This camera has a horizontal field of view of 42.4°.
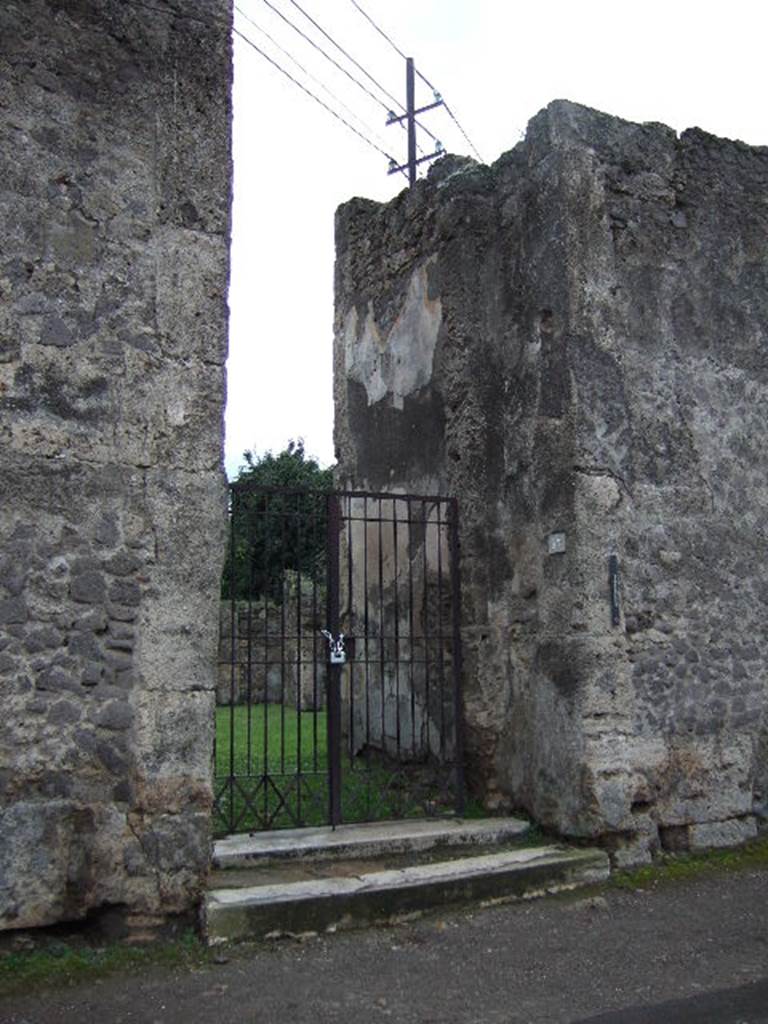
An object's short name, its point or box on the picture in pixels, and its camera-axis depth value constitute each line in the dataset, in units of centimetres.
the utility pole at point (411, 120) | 2045
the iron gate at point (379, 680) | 648
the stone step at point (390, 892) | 488
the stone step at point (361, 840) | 571
